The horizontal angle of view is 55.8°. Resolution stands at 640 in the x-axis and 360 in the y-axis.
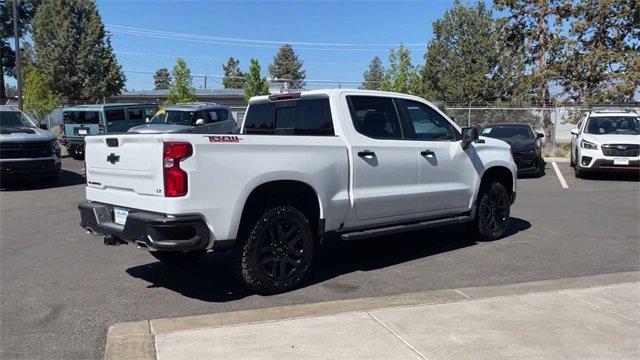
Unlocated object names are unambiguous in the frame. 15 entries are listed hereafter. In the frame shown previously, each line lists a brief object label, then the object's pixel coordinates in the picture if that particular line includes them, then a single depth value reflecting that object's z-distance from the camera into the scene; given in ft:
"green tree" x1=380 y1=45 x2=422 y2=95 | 114.01
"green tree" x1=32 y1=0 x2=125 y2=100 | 134.51
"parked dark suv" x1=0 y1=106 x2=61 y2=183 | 45.60
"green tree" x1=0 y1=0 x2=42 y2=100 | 155.12
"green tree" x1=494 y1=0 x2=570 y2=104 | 99.14
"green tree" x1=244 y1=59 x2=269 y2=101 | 131.23
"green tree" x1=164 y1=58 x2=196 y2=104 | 119.14
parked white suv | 50.31
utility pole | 72.54
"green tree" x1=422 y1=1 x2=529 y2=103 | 122.93
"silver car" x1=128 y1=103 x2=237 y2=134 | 61.93
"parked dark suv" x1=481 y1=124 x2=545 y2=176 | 55.21
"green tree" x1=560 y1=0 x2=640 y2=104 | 94.58
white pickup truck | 16.84
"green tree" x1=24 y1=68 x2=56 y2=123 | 87.76
